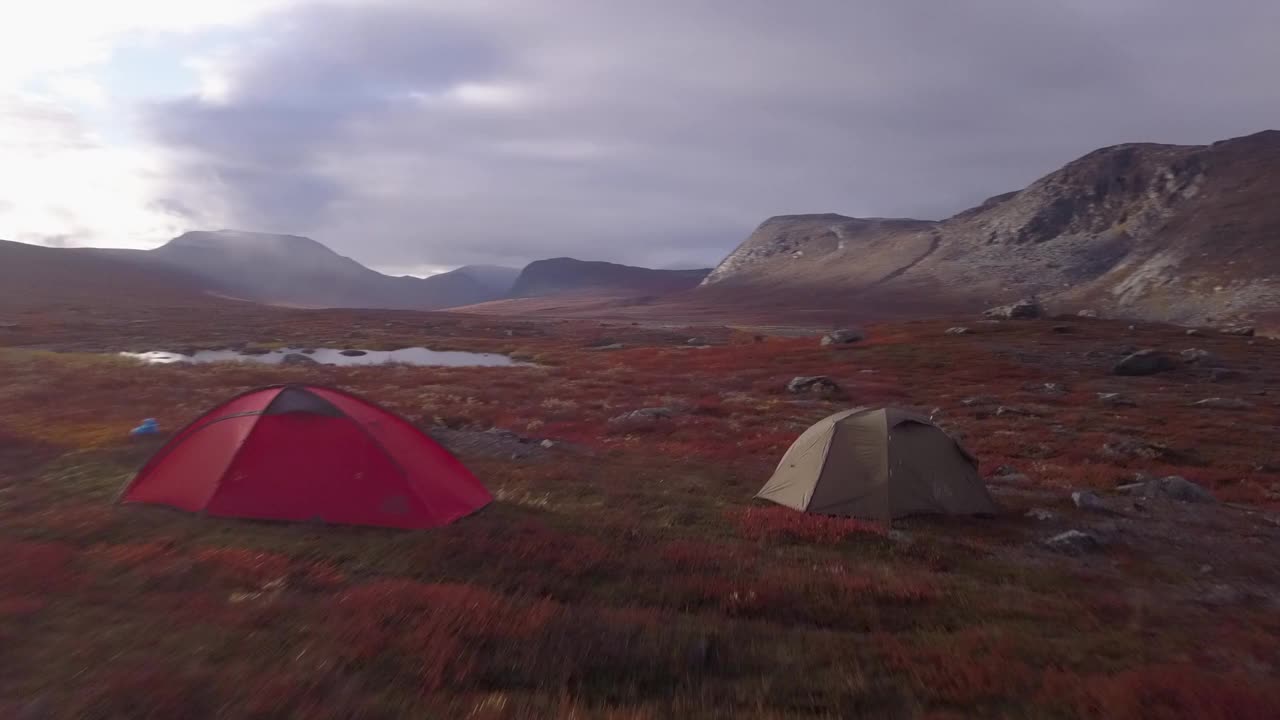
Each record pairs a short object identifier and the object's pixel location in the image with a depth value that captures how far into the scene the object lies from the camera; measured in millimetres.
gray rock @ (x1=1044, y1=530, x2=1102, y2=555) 11977
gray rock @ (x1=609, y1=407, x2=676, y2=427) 26859
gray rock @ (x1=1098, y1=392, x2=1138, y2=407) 32438
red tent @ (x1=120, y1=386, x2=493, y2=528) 11383
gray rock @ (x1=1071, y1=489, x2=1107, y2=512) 14828
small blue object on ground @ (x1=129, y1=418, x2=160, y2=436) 19750
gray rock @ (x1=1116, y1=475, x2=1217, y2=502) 16172
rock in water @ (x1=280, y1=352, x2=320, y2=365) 50844
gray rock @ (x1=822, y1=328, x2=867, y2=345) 59812
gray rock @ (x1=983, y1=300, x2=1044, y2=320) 72931
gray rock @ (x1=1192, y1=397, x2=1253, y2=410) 31102
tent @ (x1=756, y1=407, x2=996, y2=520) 13758
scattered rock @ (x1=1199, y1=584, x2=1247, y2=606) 9766
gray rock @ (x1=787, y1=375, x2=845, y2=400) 36156
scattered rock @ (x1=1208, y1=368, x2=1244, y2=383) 40816
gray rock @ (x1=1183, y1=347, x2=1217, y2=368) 44906
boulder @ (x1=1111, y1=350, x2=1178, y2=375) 42969
